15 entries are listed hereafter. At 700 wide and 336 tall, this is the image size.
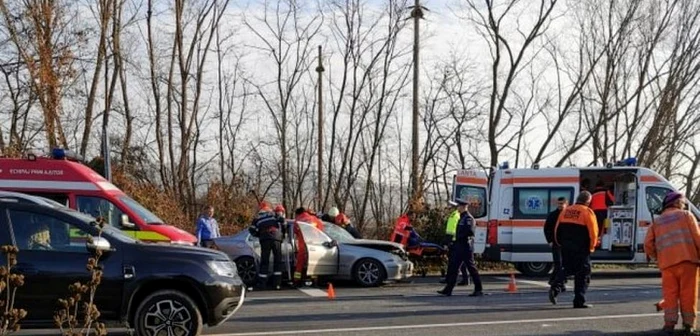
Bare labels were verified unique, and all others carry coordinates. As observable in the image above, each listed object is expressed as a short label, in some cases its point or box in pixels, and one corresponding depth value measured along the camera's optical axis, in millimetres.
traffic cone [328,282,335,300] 13834
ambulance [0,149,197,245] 14258
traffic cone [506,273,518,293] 14930
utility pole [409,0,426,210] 25688
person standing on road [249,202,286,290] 15562
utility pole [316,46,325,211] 33906
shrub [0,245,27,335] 4398
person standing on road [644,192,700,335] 8992
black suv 8281
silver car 16031
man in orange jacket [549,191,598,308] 11805
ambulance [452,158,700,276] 18531
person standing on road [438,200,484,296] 13766
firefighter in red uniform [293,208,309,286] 15797
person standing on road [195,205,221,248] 17328
